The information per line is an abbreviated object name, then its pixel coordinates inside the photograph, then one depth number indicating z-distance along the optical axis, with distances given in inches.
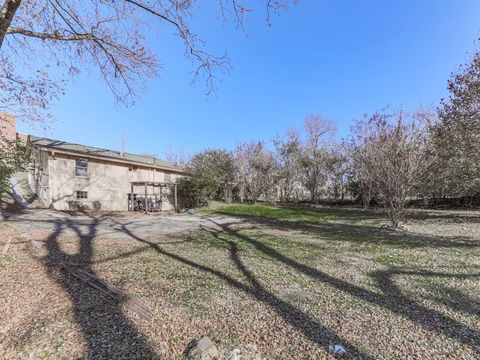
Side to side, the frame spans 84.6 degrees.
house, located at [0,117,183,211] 539.8
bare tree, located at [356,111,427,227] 339.6
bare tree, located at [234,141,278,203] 986.1
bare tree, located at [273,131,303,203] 995.3
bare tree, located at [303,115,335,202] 936.3
